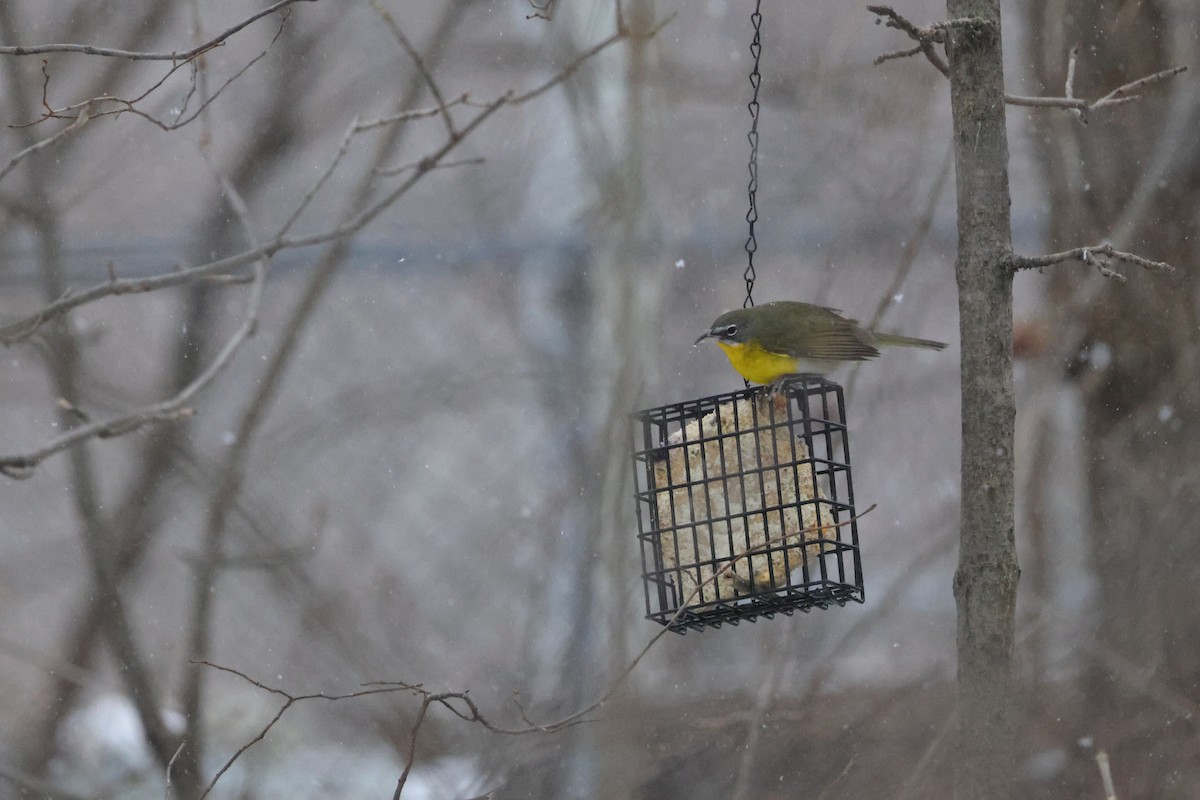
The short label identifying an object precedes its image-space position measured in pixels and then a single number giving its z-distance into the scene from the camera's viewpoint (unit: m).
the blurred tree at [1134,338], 10.33
